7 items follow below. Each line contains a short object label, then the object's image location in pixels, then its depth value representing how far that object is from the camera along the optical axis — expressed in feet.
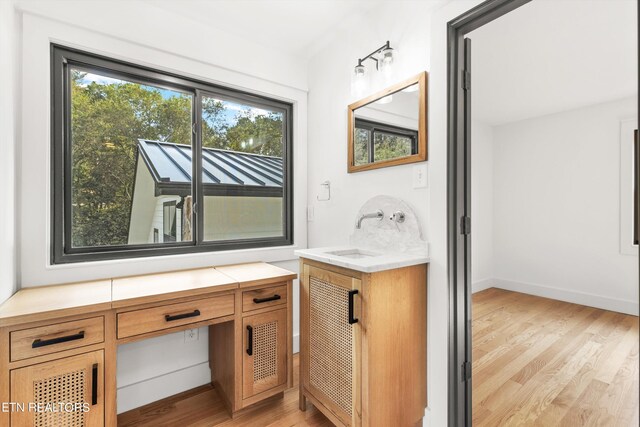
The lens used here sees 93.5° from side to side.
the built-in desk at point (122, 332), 4.20
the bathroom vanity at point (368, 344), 4.76
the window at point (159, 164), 6.05
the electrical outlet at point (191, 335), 6.95
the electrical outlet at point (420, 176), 5.51
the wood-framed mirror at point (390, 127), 5.57
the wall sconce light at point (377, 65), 5.95
